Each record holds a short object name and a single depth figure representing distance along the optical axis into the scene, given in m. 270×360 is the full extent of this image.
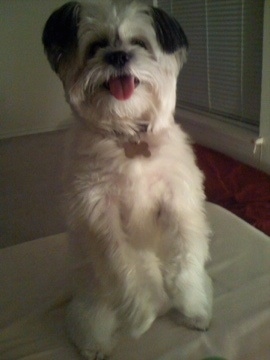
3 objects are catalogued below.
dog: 0.95
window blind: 1.81
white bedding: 0.96
